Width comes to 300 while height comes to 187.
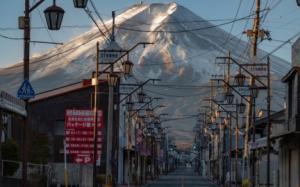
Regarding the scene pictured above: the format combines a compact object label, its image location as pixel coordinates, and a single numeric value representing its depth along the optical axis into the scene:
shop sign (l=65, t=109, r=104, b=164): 41.41
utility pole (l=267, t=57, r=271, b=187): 48.91
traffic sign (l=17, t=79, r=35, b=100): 26.67
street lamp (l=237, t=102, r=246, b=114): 65.82
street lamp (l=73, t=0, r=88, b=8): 26.72
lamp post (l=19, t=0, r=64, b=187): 26.78
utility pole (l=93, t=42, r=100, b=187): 43.50
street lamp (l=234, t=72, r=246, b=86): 53.25
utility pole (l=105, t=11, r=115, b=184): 45.88
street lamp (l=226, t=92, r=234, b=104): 65.84
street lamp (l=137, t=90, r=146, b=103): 66.52
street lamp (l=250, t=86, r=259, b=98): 50.78
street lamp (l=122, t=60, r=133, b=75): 44.97
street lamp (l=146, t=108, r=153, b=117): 98.20
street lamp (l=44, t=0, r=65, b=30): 25.16
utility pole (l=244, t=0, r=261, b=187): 54.23
